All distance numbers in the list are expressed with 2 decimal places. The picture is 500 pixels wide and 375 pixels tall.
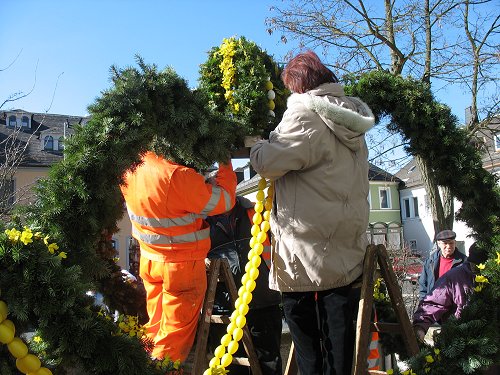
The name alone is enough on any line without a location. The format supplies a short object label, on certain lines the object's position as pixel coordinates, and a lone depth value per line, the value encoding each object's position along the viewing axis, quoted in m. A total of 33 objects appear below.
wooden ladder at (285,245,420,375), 2.74
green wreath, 3.40
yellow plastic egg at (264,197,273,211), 3.02
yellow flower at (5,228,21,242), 2.40
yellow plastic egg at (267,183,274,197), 3.05
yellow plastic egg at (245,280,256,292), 2.82
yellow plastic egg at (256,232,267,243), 2.97
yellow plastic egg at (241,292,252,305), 2.79
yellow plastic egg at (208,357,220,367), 2.62
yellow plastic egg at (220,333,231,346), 2.70
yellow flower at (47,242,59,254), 2.46
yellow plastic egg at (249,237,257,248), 2.98
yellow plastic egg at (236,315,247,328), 2.74
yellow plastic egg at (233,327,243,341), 2.70
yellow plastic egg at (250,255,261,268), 2.89
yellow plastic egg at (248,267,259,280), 2.88
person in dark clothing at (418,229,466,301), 5.46
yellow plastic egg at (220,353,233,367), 2.61
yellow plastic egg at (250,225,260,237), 3.01
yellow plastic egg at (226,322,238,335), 2.76
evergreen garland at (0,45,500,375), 2.36
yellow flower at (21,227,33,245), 2.38
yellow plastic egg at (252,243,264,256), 2.92
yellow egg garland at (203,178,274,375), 2.63
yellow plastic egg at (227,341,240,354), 2.63
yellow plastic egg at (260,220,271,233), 2.99
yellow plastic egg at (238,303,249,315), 2.77
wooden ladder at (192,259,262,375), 3.25
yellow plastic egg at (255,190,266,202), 3.03
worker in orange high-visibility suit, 3.29
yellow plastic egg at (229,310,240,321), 2.79
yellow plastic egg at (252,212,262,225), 3.01
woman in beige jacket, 2.62
